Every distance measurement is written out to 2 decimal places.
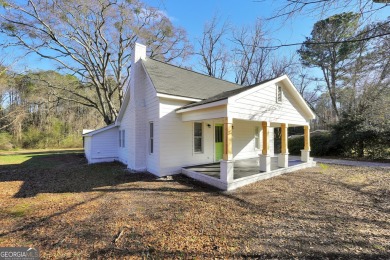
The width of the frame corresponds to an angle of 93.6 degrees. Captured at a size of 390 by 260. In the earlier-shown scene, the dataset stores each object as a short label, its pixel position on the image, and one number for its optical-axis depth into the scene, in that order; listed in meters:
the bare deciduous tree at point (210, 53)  24.68
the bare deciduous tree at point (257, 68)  24.30
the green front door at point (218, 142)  10.00
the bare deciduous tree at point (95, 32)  13.84
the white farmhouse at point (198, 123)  6.81
